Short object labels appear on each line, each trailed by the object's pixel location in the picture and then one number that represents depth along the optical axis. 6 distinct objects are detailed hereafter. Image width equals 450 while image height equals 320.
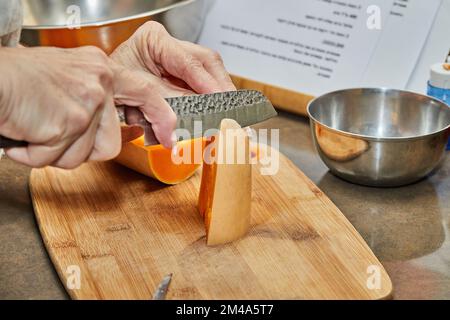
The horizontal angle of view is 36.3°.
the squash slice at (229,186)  1.04
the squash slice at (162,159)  1.21
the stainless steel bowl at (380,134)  1.19
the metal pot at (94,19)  1.41
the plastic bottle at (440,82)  1.33
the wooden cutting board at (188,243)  0.98
